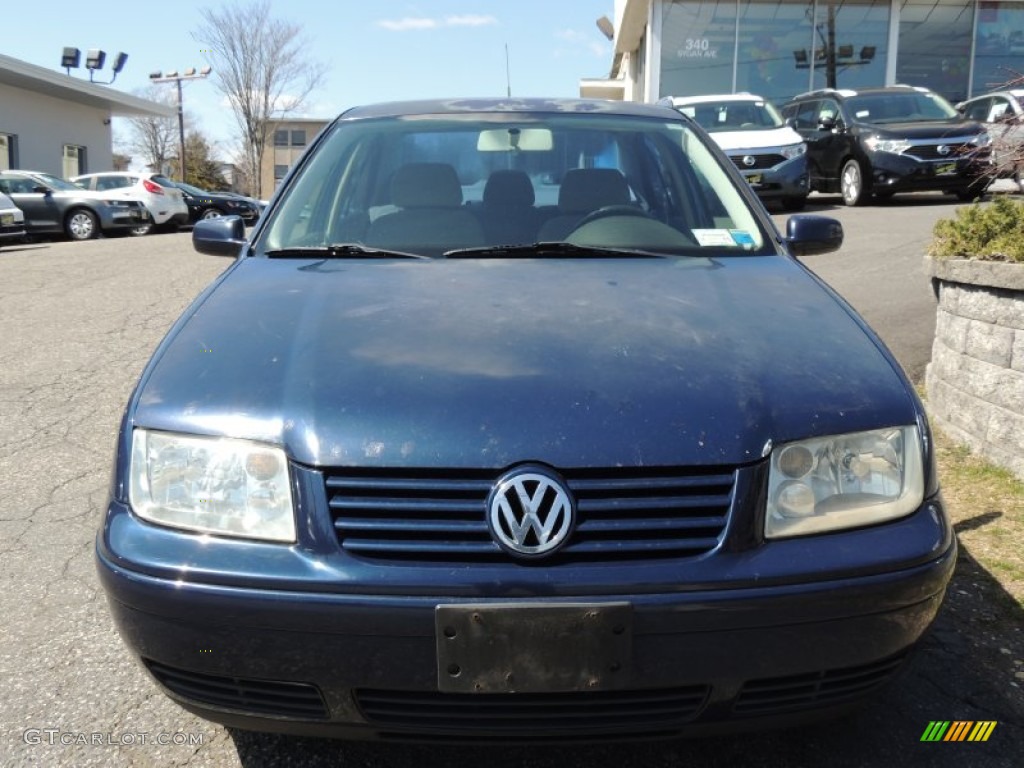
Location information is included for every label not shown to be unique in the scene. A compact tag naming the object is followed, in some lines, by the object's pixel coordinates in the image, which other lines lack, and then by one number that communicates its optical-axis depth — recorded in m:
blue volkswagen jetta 1.80
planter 3.99
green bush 4.23
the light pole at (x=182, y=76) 38.84
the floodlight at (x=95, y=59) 33.12
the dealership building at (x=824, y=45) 22.31
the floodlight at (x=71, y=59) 33.12
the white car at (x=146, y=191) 19.56
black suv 13.29
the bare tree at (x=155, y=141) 56.34
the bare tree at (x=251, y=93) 35.81
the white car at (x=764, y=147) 13.38
